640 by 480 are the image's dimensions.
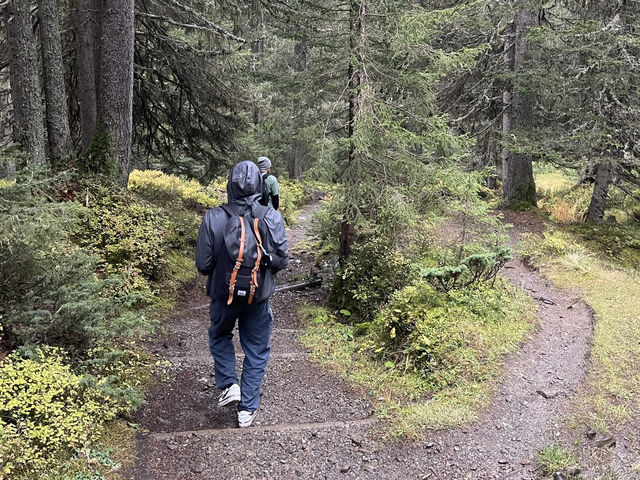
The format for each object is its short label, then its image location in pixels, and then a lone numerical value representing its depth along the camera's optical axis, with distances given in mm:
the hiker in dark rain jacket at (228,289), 4055
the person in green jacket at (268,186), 8086
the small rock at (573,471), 3475
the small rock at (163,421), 4184
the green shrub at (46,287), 3445
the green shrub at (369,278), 6625
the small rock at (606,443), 3829
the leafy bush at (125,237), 6961
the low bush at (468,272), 5629
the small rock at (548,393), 4551
